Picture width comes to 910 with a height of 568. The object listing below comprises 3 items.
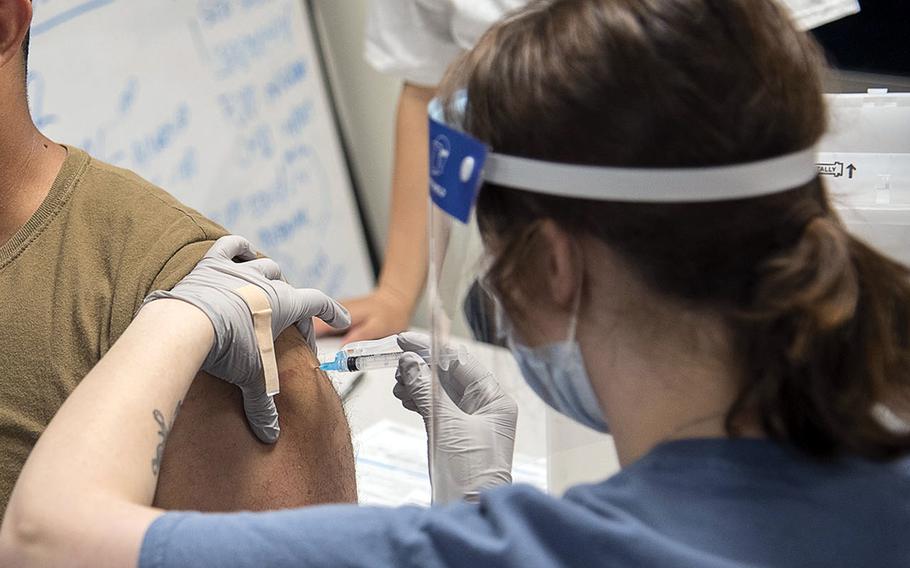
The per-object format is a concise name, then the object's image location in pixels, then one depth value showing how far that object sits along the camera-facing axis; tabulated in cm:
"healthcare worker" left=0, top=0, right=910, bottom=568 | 70
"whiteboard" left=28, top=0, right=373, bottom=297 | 204
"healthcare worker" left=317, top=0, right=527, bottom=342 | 212
